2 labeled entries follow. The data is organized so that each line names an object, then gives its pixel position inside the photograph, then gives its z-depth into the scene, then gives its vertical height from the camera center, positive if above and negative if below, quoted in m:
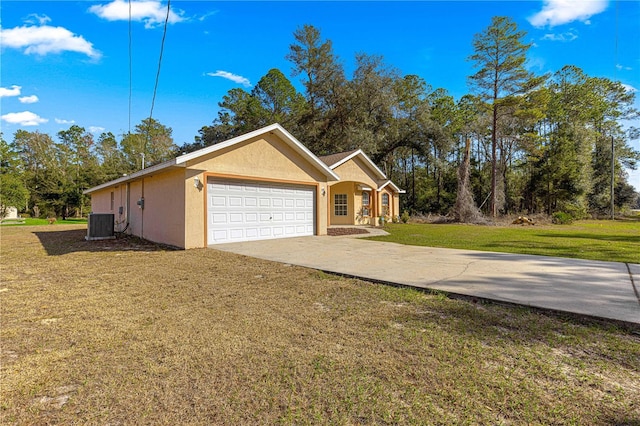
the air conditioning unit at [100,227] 12.43 -0.63
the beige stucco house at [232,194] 9.76 +0.64
